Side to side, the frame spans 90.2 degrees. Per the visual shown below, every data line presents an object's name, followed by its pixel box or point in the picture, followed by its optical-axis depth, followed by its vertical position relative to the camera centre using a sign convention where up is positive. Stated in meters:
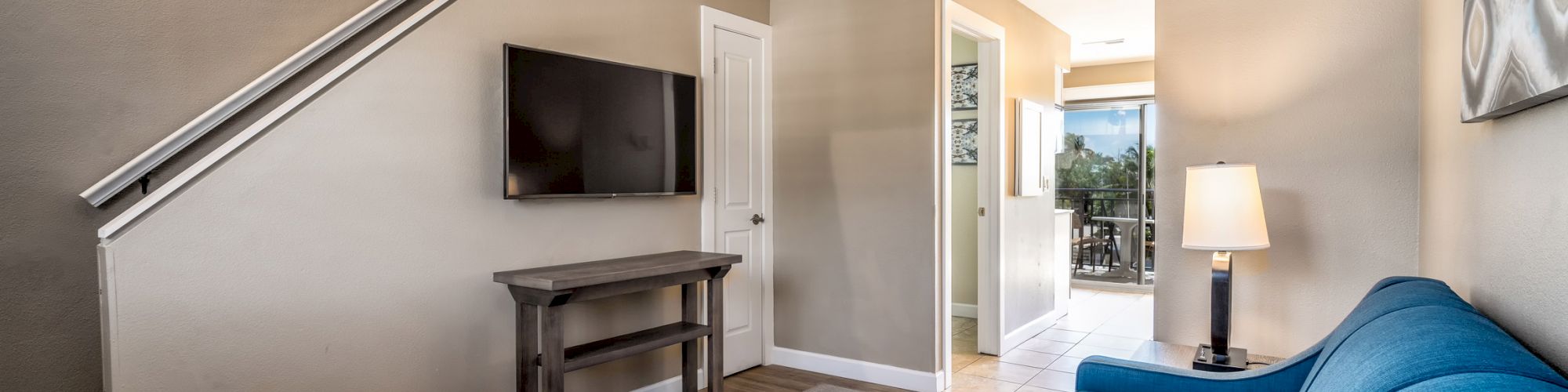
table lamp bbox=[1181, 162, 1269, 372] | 2.38 -0.13
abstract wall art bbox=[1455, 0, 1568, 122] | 1.00 +0.19
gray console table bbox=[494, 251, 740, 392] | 2.57 -0.44
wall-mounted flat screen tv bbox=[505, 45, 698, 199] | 2.72 +0.23
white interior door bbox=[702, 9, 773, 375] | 3.81 +0.07
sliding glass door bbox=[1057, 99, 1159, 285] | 7.06 -0.04
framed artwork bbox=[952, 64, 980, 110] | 5.16 +0.65
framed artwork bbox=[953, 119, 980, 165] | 5.21 +0.29
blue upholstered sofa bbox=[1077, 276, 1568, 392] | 0.86 -0.22
